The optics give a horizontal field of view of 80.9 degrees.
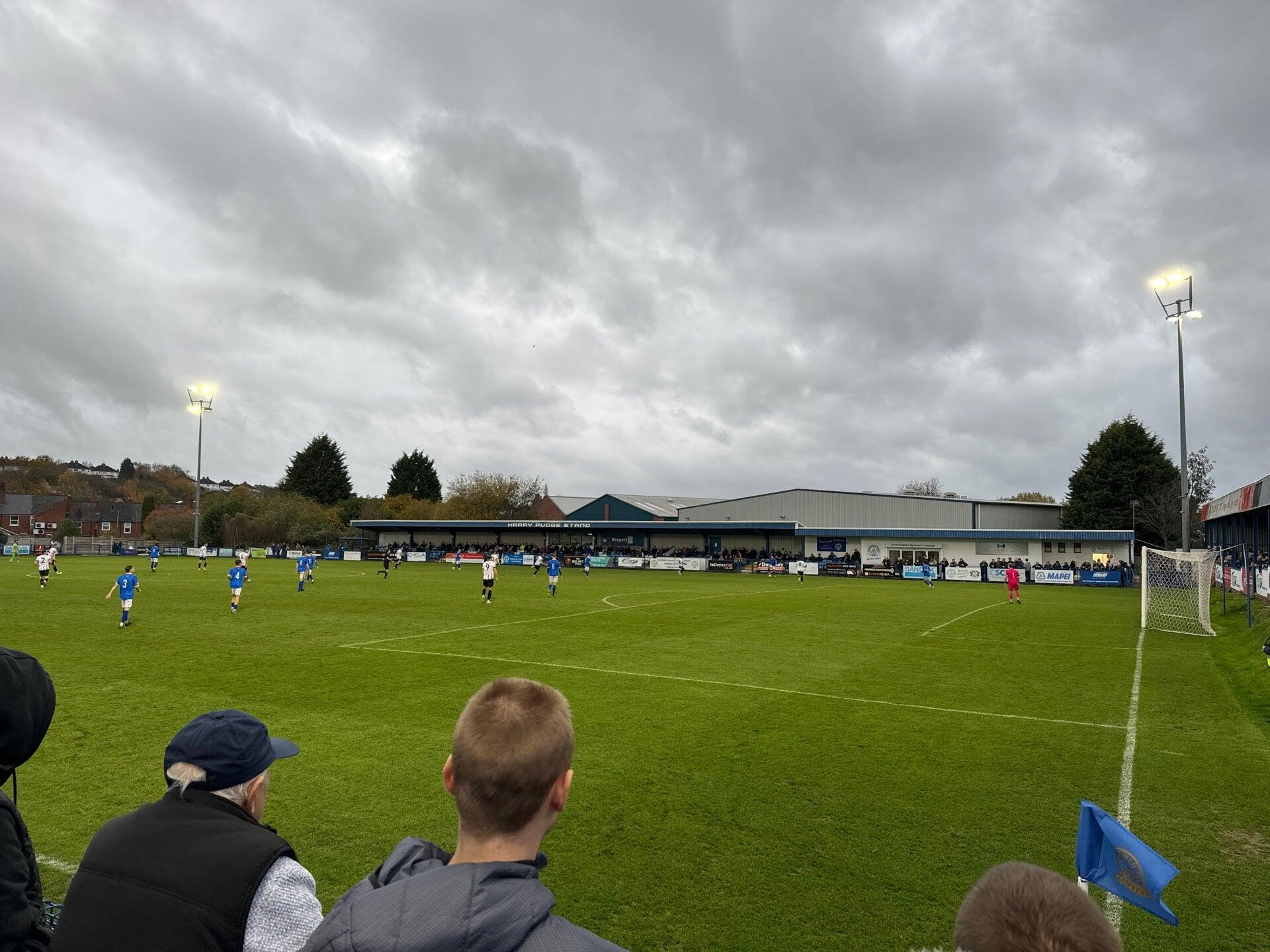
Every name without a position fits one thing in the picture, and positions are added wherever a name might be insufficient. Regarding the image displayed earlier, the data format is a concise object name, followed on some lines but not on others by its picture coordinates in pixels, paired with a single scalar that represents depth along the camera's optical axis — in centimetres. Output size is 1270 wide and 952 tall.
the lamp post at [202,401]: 5562
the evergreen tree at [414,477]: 10894
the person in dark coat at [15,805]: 252
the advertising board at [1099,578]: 4850
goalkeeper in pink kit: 3238
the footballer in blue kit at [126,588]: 2019
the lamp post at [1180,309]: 2638
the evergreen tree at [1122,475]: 6731
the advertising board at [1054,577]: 5072
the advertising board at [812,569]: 5728
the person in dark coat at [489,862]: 172
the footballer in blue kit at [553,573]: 3203
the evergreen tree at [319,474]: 10138
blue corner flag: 324
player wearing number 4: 2373
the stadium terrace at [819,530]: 5638
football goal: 2373
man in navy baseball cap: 237
